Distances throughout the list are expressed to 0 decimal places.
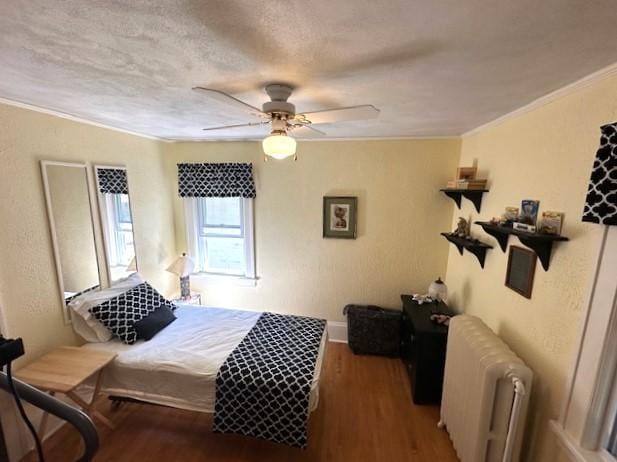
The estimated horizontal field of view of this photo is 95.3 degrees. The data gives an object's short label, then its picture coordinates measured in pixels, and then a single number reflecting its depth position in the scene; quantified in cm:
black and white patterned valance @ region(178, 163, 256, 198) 330
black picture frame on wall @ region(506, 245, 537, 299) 169
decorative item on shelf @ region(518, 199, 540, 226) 168
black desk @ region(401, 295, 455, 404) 237
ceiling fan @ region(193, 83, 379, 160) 146
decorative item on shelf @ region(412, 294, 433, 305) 290
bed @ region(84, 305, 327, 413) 200
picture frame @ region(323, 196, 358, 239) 320
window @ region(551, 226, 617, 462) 120
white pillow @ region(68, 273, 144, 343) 229
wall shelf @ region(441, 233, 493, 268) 225
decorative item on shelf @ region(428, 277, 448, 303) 290
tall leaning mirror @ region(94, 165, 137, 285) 259
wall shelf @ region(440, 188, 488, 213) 239
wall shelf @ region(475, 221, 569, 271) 146
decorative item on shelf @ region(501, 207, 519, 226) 187
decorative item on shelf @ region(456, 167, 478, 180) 250
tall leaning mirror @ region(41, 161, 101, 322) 213
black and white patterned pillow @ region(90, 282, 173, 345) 231
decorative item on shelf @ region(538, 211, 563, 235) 149
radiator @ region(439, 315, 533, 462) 151
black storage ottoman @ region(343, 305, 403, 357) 308
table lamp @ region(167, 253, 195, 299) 331
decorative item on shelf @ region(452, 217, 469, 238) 266
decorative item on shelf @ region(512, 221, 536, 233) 160
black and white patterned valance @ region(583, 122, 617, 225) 113
